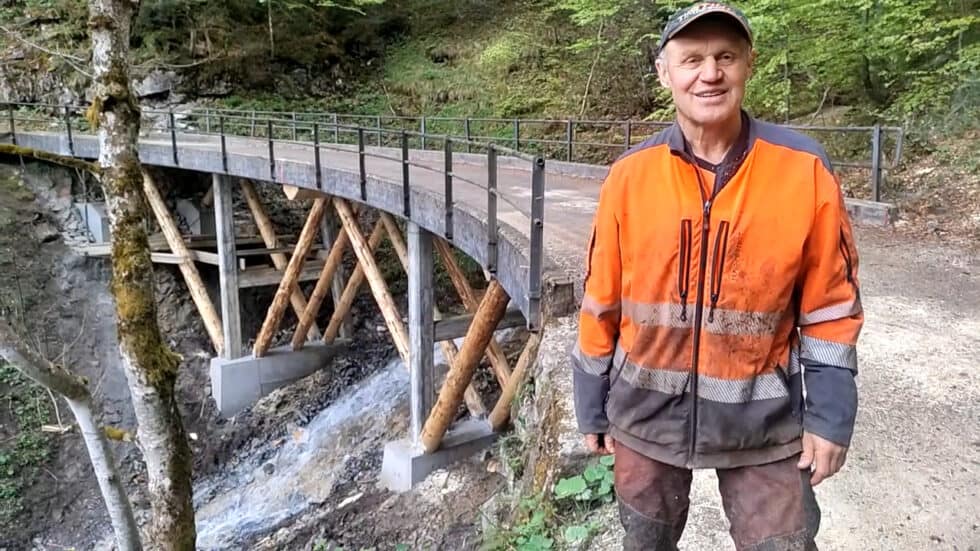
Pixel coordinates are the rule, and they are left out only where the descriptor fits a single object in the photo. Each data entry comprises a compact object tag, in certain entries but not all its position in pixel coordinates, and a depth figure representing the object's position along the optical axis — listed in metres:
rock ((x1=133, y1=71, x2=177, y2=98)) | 17.12
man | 1.47
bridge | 5.06
